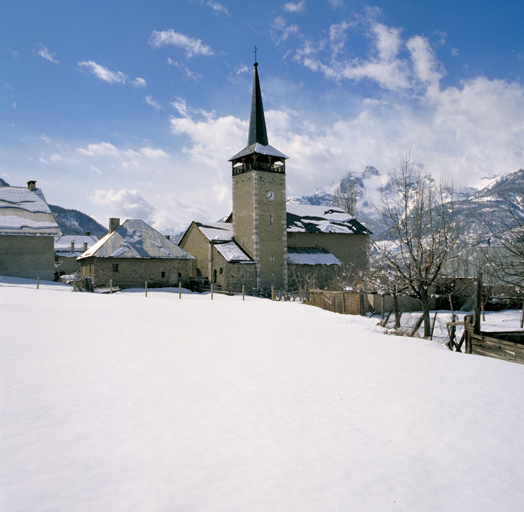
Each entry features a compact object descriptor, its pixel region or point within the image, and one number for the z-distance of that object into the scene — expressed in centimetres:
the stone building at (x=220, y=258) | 3394
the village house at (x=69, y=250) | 5072
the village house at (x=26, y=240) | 2905
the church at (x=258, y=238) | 3484
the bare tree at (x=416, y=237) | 1572
